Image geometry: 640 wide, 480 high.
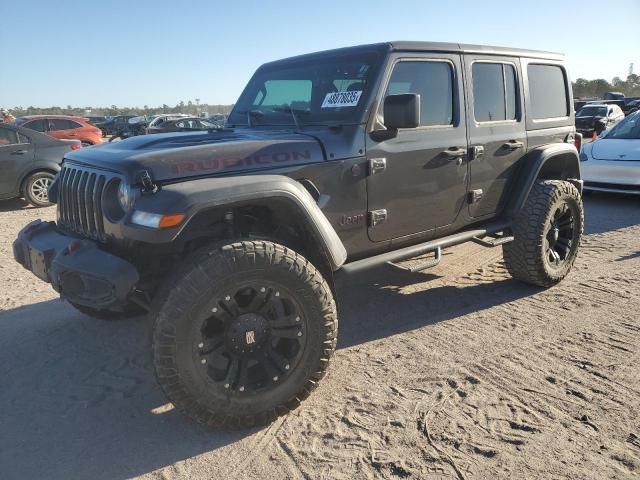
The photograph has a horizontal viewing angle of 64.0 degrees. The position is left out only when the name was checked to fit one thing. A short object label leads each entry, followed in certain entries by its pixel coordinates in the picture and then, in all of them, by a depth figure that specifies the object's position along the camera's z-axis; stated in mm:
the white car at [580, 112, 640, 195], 8016
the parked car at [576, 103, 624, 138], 18484
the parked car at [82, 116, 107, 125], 35594
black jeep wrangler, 2480
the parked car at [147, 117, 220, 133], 17562
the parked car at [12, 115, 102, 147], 14750
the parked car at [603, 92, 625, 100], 32262
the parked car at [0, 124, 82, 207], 8383
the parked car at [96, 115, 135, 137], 30344
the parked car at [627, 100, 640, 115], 24875
